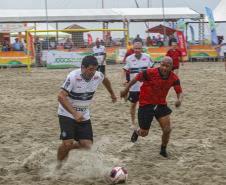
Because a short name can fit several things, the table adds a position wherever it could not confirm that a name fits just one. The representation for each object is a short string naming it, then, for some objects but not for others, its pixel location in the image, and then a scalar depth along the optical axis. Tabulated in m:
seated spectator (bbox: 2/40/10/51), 26.51
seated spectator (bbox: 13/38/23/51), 26.98
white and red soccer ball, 5.13
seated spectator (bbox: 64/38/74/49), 25.17
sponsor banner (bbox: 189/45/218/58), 28.47
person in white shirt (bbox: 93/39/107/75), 16.55
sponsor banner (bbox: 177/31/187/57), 27.11
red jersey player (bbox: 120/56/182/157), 6.25
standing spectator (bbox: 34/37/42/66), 25.80
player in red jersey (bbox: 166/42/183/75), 15.37
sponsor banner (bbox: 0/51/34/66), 25.19
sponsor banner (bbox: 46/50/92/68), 23.98
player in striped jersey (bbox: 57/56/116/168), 5.20
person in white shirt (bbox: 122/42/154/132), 8.29
